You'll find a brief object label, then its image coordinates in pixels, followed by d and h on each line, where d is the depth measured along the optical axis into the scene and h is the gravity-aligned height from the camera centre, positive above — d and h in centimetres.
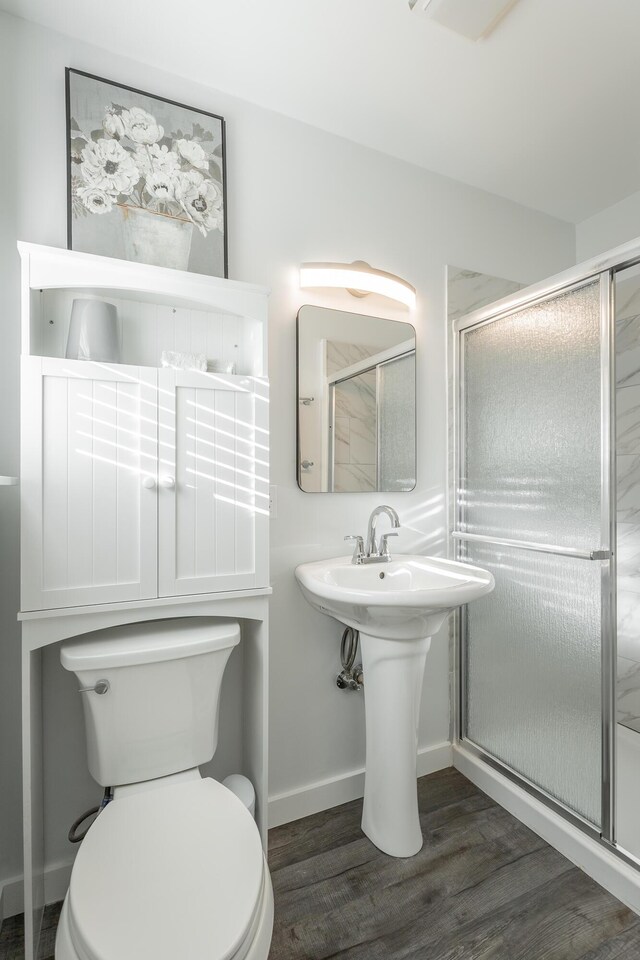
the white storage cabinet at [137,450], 126 +7
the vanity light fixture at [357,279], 183 +75
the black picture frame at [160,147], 147 +99
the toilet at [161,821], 88 -78
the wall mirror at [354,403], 184 +29
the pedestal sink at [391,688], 154 -69
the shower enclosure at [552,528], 158 -18
